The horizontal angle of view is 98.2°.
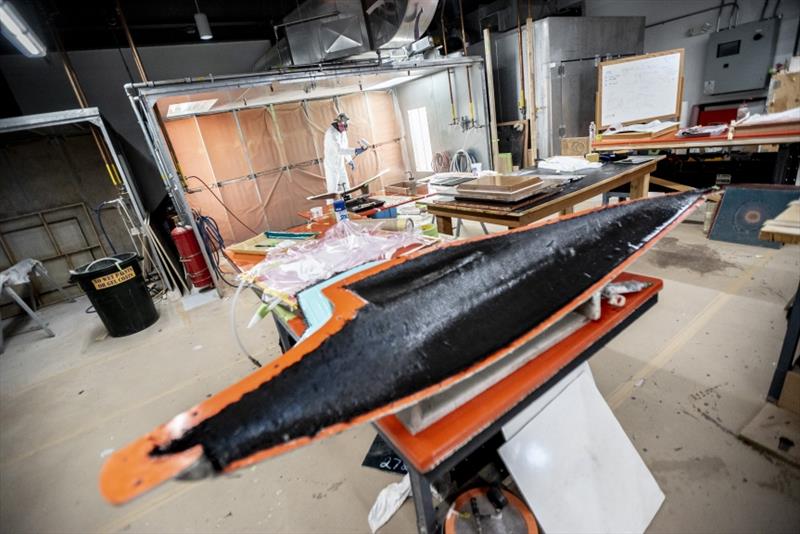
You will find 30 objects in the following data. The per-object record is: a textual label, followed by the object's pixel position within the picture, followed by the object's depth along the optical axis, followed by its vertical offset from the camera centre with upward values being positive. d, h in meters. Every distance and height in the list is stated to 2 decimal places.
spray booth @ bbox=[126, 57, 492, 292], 5.70 +0.42
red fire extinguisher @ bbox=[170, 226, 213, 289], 3.74 -0.80
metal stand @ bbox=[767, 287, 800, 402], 1.39 -1.10
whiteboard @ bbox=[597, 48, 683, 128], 3.73 +0.10
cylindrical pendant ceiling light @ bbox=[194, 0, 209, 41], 4.52 +1.84
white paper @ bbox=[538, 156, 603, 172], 2.67 -0.39
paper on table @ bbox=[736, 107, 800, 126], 2.33 -0.28
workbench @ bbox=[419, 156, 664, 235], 1.95 -0.49
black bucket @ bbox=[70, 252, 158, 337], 3.13 -0.88
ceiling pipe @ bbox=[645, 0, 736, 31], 5.04 +1.08
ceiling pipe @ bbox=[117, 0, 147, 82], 4.00 +1.68
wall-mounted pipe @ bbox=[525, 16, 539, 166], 4.94 +0.18
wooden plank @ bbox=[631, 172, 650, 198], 2.86 -0.69
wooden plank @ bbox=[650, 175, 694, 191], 3.53 -0.89
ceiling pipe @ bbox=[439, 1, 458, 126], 6.17 +0.48
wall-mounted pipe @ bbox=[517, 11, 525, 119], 5.26 +0.43
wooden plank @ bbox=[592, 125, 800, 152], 2.36 -0.39
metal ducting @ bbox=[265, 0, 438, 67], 4.16 +1.40
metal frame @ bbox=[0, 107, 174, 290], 3.30 +0.74
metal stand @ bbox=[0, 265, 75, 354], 3.22 -0.95
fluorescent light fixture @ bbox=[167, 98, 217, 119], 5.07 +1.00
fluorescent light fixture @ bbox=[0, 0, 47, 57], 2.43 +1.31
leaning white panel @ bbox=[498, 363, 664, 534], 1.13 -1.14
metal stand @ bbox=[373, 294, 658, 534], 0.72 -0.64
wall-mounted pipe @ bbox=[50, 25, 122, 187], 4.07 +0.72
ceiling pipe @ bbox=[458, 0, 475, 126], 5.70 +0.66
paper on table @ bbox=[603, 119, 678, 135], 3.28 -0.27
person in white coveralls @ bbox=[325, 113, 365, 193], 4.09 -0.02
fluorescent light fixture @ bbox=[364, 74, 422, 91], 6.64 +1.12
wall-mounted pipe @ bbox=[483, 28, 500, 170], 5.28 +0.50
